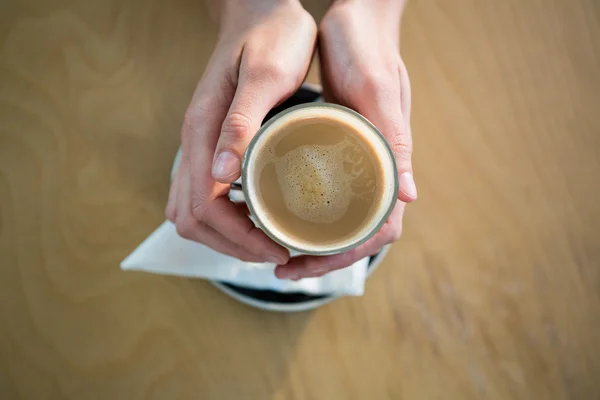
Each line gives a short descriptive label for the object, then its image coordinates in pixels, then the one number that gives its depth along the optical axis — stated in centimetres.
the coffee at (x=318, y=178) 45
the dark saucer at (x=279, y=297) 56
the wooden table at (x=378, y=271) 58
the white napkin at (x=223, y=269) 54
